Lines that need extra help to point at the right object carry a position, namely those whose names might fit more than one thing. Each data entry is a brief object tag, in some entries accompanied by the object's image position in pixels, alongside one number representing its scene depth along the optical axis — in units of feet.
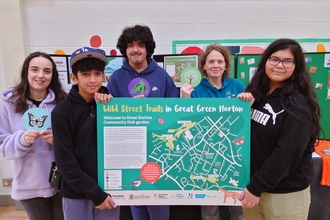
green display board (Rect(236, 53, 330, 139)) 8.35
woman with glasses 3.86
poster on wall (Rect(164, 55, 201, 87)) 8.16
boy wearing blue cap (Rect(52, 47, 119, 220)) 3.96
